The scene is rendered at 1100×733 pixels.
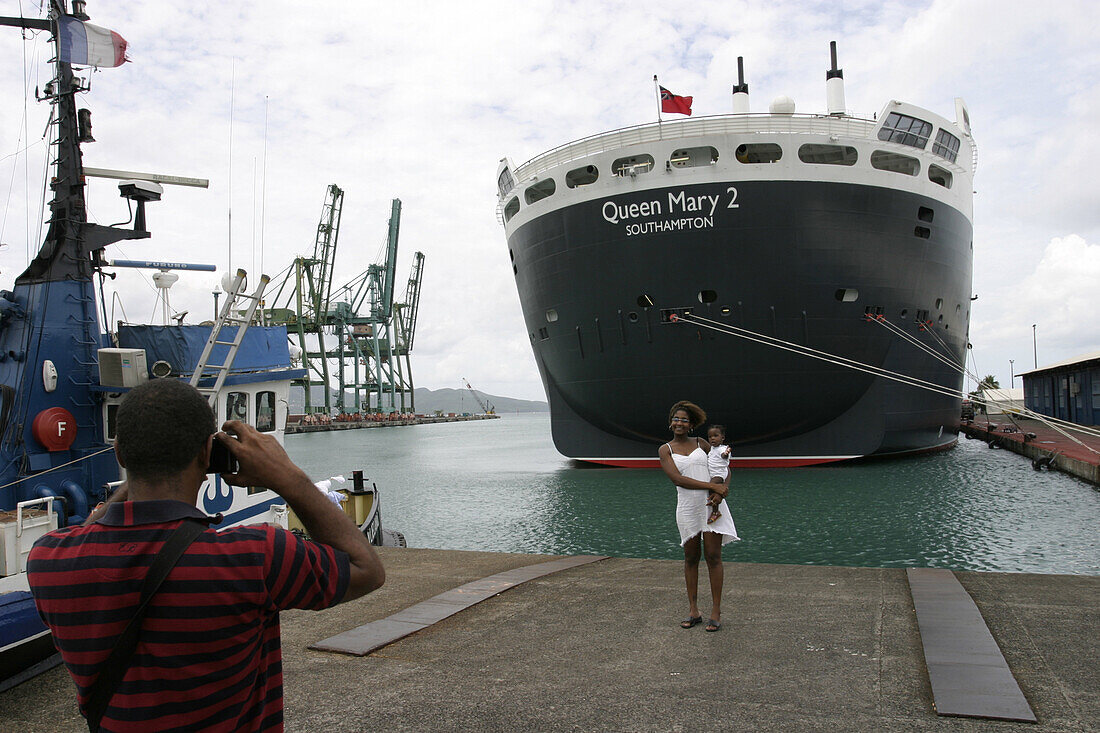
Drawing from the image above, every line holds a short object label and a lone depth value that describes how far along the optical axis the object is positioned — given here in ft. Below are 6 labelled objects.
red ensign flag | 67.72
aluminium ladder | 27.53
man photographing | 5.97
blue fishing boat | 26.96
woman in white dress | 18.04
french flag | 30.09
